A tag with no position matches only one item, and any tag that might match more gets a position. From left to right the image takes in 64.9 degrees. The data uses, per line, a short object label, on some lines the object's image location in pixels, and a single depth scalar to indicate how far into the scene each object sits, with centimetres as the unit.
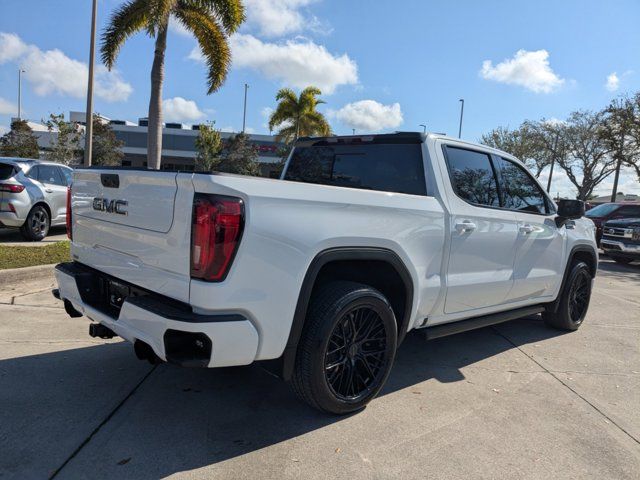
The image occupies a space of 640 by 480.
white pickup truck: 253
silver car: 885
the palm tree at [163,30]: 1455
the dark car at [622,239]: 1235
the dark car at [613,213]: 1554
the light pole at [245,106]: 5274
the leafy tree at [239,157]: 4225
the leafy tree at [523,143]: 4409
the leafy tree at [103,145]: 3766
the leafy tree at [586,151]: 3956
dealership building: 5628
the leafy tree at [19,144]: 3506
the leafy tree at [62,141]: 2742
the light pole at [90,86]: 1581
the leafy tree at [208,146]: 4097
